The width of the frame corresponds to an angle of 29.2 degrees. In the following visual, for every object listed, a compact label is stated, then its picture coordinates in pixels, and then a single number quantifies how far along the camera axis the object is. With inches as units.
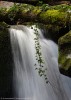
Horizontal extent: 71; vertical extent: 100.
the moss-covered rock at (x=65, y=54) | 101.5
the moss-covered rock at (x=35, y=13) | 143.3
